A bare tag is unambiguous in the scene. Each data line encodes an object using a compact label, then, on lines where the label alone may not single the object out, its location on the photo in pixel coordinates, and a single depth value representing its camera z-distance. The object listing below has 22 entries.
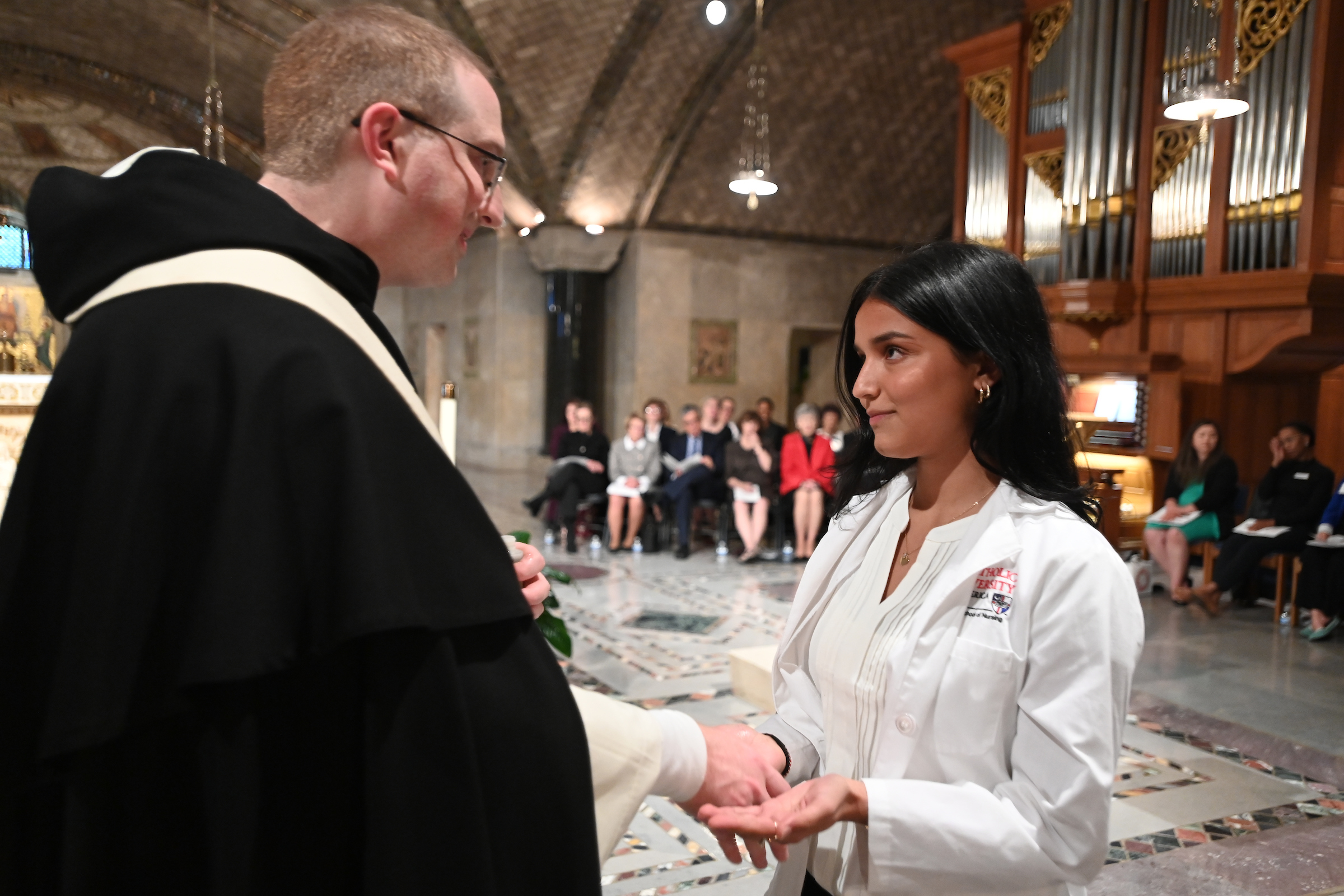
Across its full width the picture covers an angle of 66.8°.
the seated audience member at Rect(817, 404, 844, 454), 9.67
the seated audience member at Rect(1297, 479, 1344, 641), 6.44
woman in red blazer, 8.98
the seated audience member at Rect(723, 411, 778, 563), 9.05
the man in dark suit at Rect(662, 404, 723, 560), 9.25
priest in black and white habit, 0.97
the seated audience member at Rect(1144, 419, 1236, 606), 7.57
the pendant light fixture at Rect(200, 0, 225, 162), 6.75
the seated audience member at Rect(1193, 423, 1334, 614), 6.95
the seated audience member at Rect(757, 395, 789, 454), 9.53
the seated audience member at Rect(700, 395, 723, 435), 9.74
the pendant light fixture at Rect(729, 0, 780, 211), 8.81
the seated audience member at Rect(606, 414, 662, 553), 9.34
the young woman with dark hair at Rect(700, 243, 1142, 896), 1.37
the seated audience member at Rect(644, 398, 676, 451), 9.68
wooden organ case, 7.64
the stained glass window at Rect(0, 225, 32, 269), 7.42
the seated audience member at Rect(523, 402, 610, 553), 9.47
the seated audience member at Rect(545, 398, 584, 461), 9.91
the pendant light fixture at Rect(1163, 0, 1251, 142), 6.26
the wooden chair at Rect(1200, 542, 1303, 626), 6.75
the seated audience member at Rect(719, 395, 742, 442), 9.88
